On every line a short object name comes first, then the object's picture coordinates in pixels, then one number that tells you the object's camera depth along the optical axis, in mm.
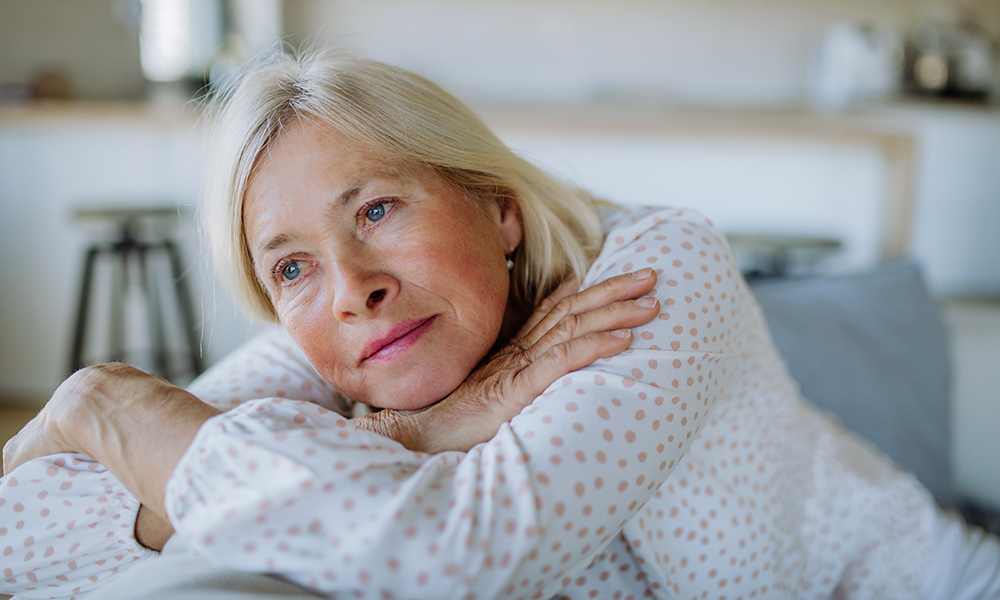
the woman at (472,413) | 587
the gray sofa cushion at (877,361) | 1519
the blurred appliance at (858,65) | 4070
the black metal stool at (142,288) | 2980
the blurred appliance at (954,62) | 4086
